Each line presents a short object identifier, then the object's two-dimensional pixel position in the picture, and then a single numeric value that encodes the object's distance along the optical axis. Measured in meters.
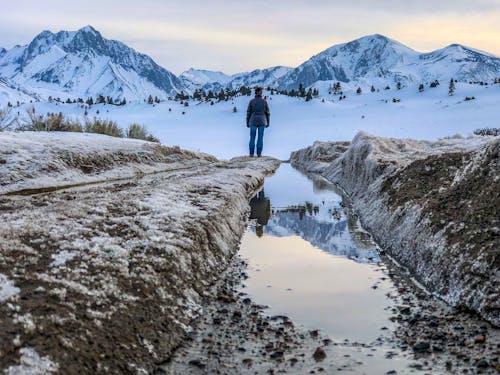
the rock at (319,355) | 4.83
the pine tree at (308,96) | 74.56
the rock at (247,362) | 4.73
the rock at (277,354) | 4.88
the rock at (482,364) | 4.48
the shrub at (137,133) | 33.81
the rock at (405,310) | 5.95
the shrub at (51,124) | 25.22
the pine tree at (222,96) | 80.28
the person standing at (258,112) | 26.17
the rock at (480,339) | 4.94
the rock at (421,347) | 4.91
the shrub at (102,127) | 28.19
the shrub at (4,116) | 23.52
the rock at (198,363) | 4.68
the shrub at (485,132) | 29.98
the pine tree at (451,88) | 67.88
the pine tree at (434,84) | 74.32
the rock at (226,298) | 6.33
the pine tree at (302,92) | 81.84
